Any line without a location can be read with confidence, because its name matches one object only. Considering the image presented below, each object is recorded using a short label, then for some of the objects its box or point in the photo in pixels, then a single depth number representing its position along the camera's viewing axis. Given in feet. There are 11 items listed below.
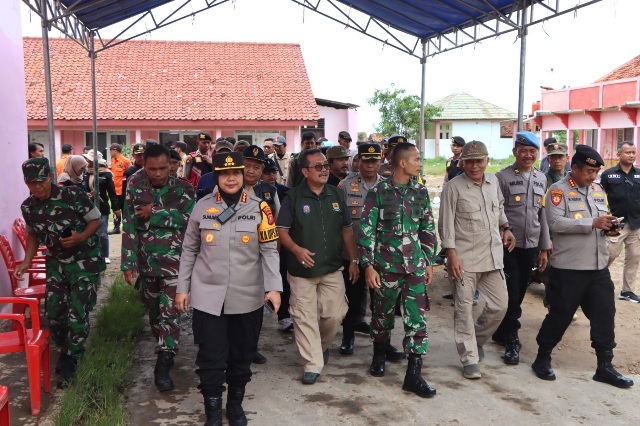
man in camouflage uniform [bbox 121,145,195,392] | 15.67
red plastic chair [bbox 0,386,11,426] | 10.58
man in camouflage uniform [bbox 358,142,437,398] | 15.33
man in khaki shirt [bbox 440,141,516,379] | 16.16
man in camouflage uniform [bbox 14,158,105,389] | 15.48
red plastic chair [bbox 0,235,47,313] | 18.89
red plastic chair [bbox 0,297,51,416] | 13.66
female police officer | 12.81
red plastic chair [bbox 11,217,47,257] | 22.57
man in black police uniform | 24.91
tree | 100.07
